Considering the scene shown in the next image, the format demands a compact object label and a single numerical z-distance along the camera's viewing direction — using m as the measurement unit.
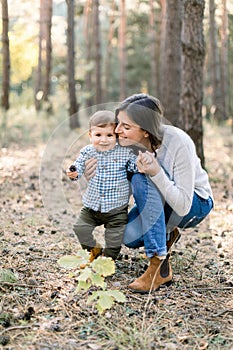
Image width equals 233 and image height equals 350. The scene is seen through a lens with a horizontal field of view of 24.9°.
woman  3.56
